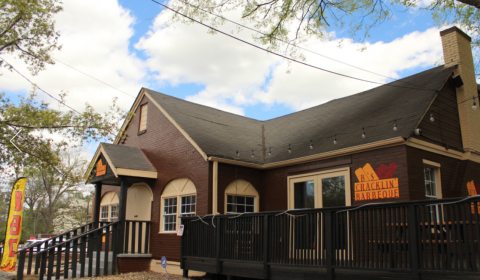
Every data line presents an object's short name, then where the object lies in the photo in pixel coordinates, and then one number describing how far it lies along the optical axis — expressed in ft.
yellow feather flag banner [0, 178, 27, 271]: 35.50
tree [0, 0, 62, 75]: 38.52
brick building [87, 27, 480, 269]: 31.78
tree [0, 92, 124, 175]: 39.29
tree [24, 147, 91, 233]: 146.81
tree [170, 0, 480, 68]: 31.27
